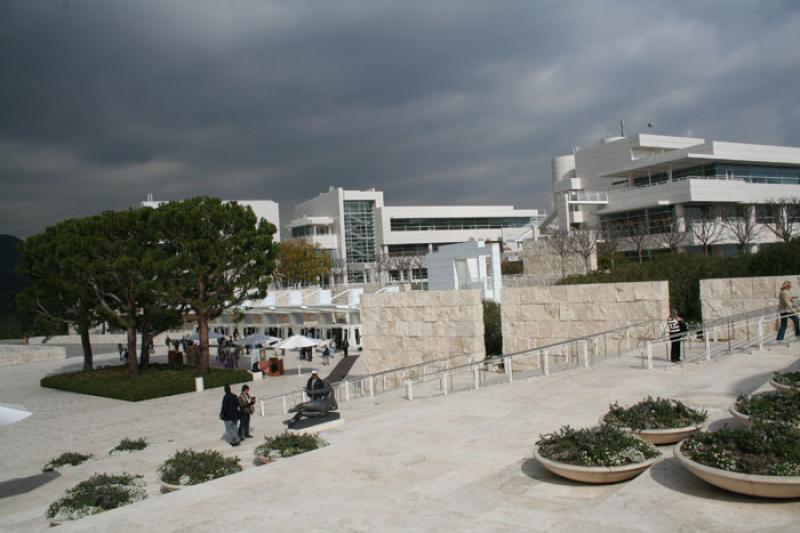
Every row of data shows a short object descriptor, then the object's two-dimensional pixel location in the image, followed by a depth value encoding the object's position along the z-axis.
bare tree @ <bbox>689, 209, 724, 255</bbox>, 44.49
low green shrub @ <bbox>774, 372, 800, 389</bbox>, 7.75
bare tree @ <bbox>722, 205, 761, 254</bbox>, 43.03
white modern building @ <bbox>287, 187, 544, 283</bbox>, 75.19
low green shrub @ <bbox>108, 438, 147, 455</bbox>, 14.57
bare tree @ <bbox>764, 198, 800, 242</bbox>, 42.88
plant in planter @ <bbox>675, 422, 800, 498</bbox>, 5.18
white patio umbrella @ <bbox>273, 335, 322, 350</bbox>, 27.64
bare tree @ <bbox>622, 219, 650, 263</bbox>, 45.12
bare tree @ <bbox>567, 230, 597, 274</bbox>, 39.38
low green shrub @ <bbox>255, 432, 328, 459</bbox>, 9.45
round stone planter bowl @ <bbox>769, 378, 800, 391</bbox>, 7.55
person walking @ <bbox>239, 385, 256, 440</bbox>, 13.69
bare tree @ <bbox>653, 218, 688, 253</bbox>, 44.44
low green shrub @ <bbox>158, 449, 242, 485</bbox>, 8.72
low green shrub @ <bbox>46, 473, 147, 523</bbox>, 7.80
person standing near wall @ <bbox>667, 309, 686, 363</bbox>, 12.88
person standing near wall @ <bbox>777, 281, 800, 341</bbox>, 13.16
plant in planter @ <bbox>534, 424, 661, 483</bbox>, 6.36
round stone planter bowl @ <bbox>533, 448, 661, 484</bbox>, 6.30
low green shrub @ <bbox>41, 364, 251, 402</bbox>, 24.88
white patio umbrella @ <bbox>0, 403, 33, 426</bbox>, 12.10
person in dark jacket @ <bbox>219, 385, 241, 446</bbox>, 13.23
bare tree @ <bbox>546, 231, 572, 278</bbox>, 41.72
